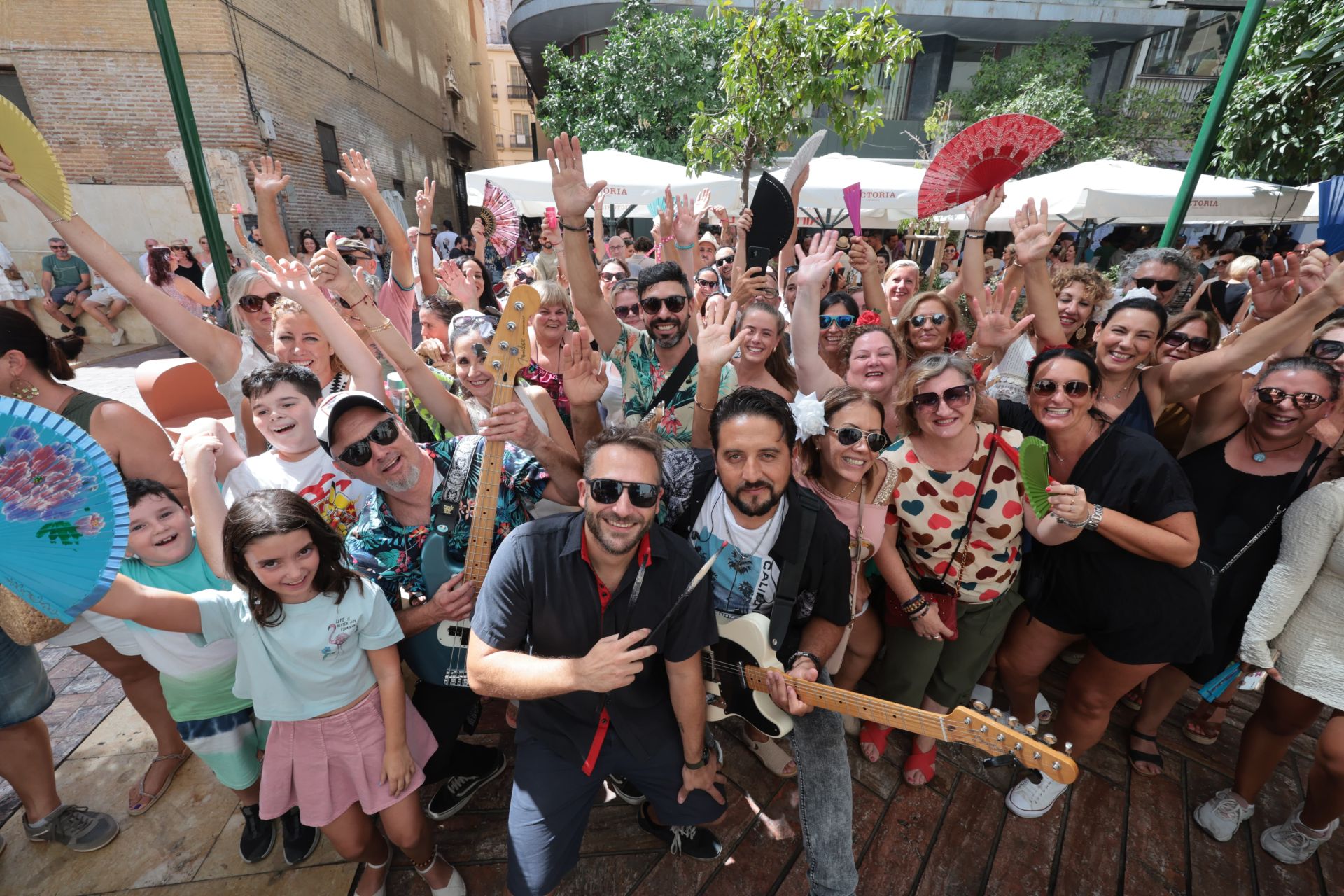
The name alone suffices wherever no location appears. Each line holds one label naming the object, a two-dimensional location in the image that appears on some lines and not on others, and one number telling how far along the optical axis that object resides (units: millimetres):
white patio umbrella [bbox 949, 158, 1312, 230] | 7441
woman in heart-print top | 2551
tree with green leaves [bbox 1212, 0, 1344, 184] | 6023
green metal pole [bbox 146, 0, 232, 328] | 3314
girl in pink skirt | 1955
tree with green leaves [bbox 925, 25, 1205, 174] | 16109
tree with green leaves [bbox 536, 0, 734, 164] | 13993
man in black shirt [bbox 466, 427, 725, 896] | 2025
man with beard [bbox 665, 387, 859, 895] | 2316
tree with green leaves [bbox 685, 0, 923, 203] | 6281
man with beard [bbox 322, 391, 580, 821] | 2289
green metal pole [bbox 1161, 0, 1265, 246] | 4051
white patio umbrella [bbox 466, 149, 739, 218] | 8180
